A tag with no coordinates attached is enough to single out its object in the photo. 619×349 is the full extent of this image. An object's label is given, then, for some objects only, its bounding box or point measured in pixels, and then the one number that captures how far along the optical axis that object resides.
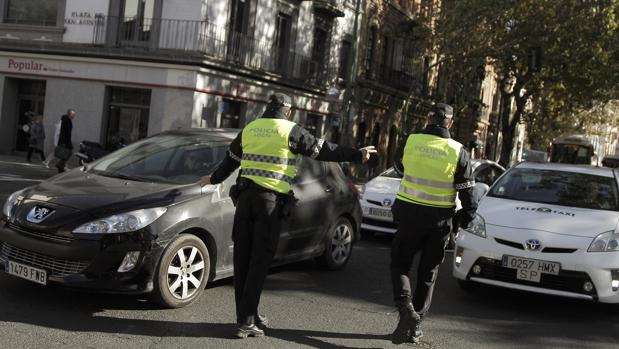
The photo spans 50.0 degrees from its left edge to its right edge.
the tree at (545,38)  23.52
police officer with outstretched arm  4.91
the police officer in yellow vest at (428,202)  5.12
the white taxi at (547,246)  6.17
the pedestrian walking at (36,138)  20.91
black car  5.06
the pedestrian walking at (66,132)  16.68
